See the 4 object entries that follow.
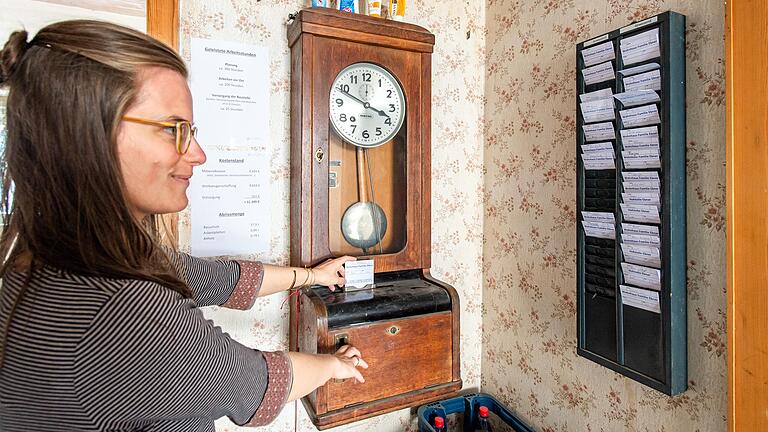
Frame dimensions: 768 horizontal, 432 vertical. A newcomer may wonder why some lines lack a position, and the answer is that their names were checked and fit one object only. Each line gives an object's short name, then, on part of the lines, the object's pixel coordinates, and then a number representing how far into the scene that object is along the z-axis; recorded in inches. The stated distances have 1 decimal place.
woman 21.0
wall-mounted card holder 34.3
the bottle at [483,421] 51.4
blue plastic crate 52.2
